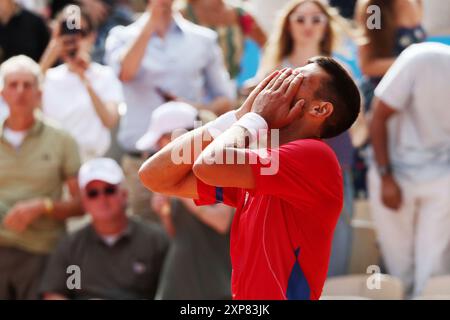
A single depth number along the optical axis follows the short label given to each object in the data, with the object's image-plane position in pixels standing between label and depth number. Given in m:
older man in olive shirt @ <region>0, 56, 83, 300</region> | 12.05
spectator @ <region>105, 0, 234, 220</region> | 12.02
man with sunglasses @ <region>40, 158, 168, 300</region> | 11.25
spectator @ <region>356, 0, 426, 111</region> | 11.42
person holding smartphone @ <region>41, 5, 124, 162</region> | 13.38
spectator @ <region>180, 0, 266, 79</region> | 13.18
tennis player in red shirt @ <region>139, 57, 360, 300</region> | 6.03
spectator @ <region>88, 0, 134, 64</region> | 15.28
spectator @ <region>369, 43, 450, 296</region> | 10.66
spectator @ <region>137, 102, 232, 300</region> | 10.90
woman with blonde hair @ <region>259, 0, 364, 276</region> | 11.45
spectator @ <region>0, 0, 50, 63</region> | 14.65
